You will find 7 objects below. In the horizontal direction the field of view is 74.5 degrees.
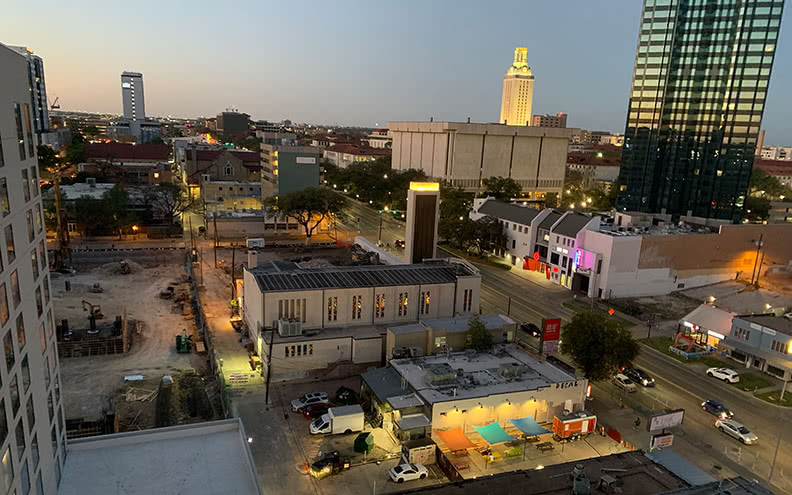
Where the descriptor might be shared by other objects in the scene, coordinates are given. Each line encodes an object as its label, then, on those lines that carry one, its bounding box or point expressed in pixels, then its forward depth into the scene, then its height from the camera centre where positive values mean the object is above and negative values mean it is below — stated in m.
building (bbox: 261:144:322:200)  105.00 -7.08
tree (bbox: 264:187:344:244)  89.94 -12.08
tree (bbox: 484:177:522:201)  118.25 -10.36
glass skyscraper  101.94 +9.53
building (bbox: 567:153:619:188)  185.75 -7.32
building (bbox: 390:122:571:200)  133.50 -3.05
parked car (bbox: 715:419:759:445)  34.94 -18.55
